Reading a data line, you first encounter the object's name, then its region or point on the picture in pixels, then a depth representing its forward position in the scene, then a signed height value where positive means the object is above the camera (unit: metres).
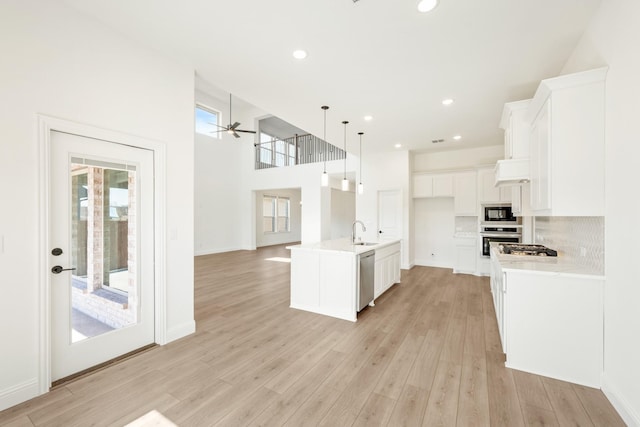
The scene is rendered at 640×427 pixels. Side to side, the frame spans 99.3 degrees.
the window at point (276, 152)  10.98 +2.46
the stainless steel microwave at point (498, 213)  5.80 -0.03
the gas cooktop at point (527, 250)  3.32 -0.50
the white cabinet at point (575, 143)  2.17 +0.57
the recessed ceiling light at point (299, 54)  2.81 +1.65
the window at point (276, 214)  12.04 -0.12
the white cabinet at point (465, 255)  6.44 -1.04
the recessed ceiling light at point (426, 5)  2.12 +1.64
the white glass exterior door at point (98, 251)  2.24 -0.37
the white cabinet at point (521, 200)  3.80 +0.18
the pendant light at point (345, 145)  4.57 +1.63
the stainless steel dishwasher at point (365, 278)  3.76 -0.96
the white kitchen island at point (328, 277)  3.63 -0.94
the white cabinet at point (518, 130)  3.31 +1.01
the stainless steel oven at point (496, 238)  5.59 -0.55
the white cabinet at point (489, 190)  5.83 +0.48
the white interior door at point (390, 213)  7.01 -0.04
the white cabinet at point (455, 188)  6.34 +0.58
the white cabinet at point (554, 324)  2.21 -0.96
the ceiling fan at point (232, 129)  6.53 +1.98
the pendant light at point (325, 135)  4.19 +1.65
